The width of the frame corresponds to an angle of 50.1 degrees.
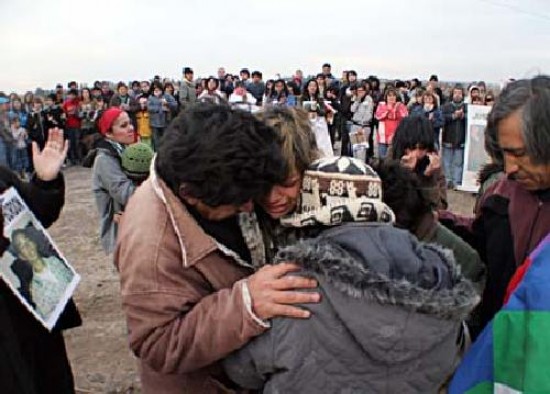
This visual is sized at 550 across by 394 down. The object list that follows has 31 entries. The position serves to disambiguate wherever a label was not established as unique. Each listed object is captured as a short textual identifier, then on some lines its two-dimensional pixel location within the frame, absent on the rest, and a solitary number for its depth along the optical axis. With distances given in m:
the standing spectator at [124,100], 13.02
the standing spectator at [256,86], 14.33
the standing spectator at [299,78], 15.53
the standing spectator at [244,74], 15.77
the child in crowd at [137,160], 3.73
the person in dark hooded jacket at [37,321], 2.23
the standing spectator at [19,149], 12.05
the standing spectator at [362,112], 11.80
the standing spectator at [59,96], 14.63
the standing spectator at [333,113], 12.02
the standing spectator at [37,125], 13.01
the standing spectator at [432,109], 10.54
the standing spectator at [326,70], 14.12
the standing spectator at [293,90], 12.86
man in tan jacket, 1.33
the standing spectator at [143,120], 12.95
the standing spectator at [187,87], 14.07
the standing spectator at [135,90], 14.39
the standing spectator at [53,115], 13.50
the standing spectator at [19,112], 12.97
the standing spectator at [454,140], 10.22
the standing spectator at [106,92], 15.39
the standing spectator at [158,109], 13.06
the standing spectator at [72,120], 14.05
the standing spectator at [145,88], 14.05
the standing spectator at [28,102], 13.43
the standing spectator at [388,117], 10.62
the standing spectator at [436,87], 12.17
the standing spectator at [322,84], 12.72
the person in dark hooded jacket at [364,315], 1.21
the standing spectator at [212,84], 13.64
